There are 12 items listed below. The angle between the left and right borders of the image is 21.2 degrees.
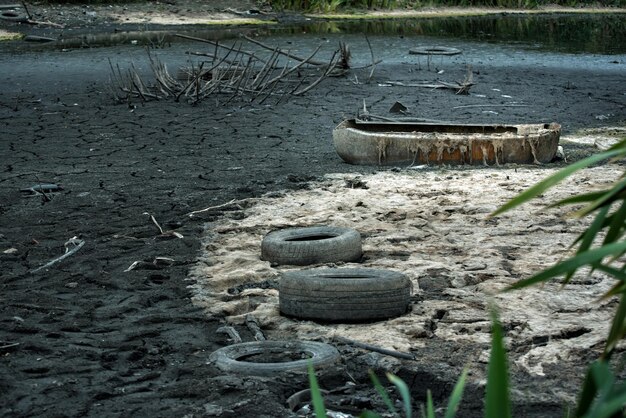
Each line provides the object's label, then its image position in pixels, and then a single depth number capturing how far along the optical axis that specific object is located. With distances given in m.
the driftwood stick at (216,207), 10.69
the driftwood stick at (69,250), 8.81
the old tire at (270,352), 6.19
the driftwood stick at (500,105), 18.44
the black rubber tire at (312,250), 8.78
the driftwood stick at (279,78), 17.62
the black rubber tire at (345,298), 7.29
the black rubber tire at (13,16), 32.71
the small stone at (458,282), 8.08
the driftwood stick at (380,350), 6.46
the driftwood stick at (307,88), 18.52
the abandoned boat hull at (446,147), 12.95
